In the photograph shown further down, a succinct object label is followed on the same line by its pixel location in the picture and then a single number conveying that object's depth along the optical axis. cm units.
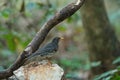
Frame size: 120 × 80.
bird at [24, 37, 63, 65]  884
